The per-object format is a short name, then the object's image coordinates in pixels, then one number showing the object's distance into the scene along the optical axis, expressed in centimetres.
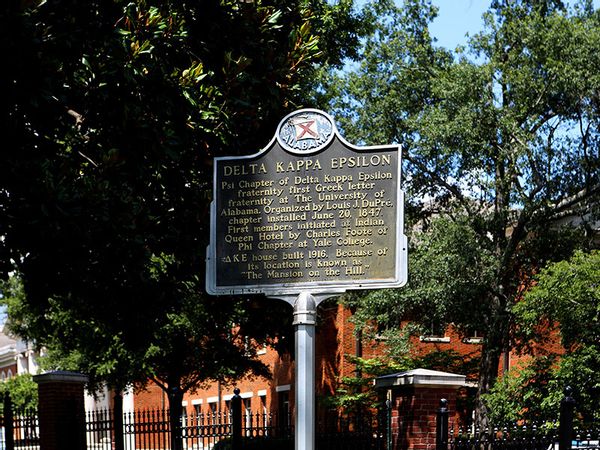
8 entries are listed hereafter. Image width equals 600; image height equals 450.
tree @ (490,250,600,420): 2553
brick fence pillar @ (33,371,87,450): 1764
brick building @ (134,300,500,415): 3831
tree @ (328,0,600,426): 2912
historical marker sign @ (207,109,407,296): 1116
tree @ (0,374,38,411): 4964
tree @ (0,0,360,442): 1438
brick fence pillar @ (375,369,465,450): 1548
